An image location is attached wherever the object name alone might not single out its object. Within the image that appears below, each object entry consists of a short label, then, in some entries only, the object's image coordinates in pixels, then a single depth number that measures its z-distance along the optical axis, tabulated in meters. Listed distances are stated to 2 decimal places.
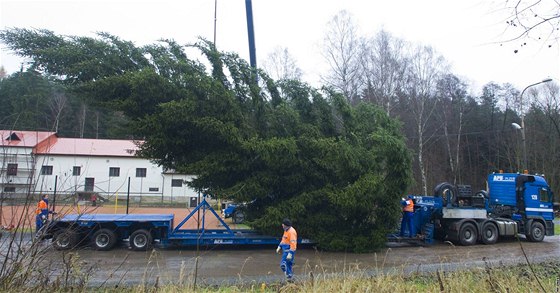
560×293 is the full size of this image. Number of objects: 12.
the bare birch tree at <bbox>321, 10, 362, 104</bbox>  30.73
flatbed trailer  13.88
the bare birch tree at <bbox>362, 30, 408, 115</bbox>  32.22
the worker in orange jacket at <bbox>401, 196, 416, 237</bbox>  15.95
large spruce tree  13.63
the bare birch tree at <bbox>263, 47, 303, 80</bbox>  32.91
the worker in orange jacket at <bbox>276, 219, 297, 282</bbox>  9.48
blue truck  16.23
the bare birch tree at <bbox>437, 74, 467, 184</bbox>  41.72
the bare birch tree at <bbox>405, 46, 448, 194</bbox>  34.38
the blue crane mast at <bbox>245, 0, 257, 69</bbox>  16.53
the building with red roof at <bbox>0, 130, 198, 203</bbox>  41.47
